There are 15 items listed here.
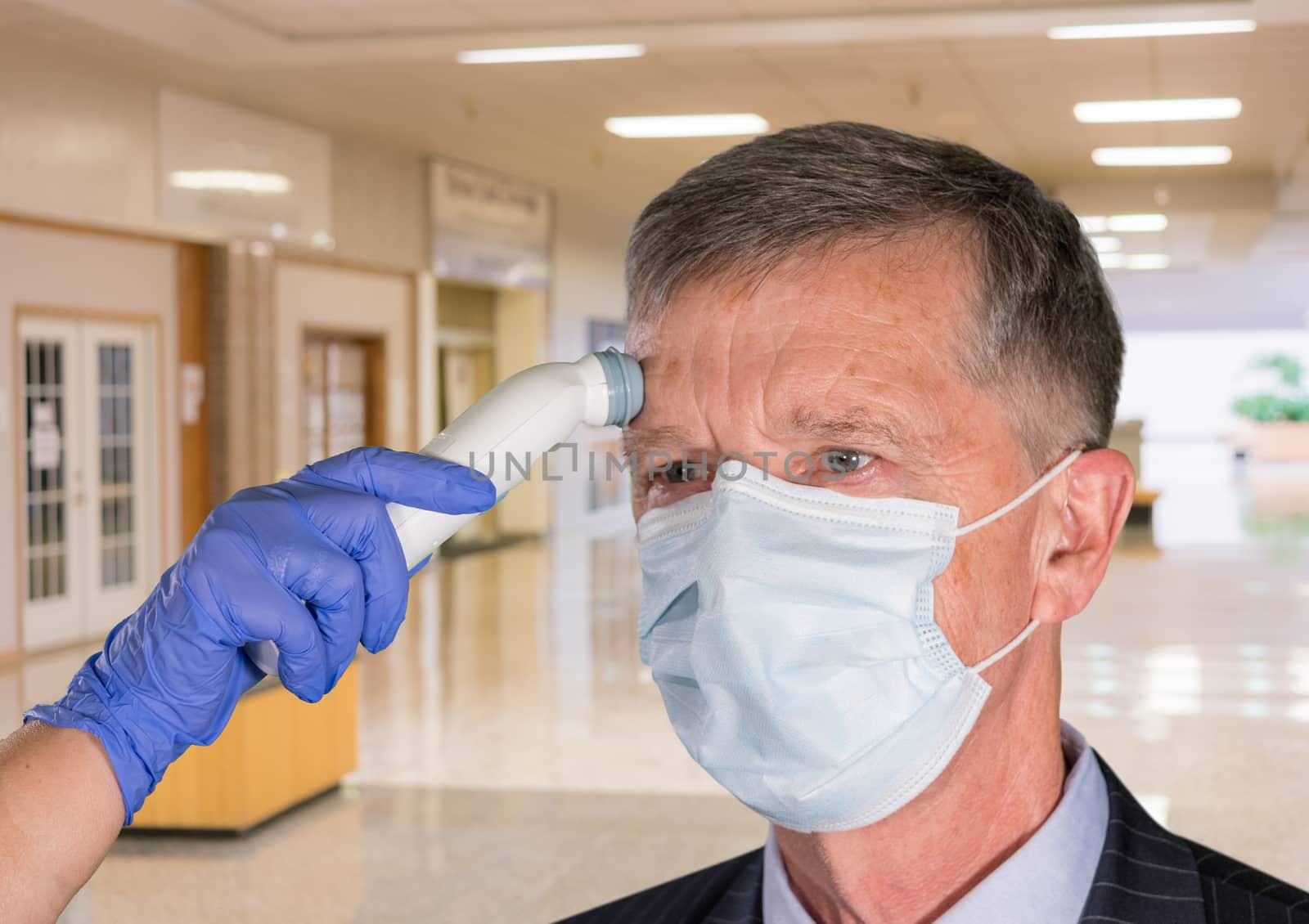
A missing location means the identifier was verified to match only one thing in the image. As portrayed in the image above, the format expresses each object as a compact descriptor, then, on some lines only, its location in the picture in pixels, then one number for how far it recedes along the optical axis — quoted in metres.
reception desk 4.84
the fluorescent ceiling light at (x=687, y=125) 10.81
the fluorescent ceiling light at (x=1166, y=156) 12.32
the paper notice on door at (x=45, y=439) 8.87
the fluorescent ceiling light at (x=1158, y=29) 7.76
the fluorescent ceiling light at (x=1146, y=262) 18.82
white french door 8.89
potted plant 30.78
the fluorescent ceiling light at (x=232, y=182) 9.70
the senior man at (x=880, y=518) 1.32
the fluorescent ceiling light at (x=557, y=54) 8.32
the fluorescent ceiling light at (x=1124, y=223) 14.73
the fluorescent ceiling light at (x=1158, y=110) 10.28
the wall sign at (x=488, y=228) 13.19
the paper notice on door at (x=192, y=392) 10.22
